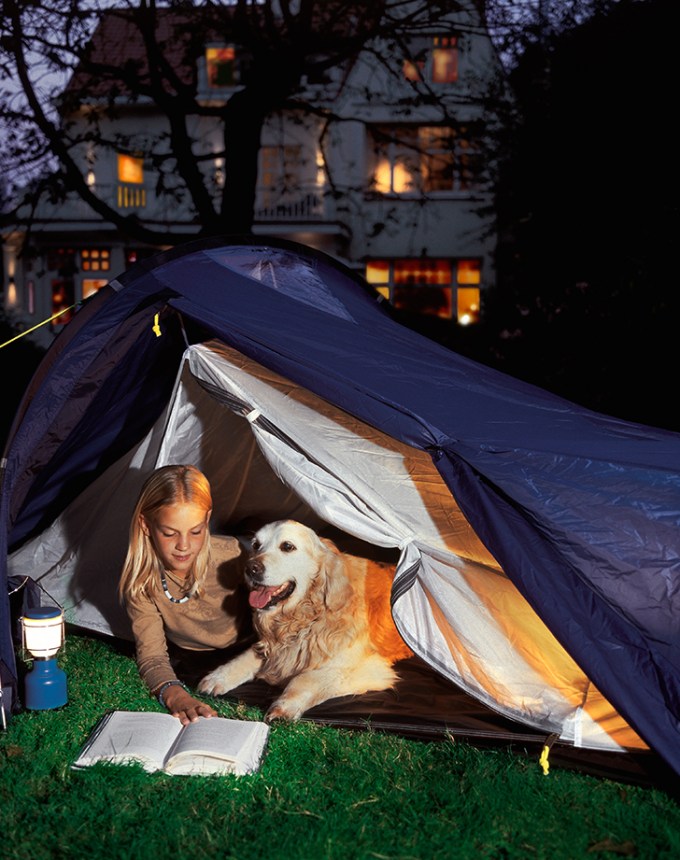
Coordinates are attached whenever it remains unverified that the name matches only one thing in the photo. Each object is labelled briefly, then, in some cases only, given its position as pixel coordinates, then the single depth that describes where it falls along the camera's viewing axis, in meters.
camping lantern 3.10
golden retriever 3.16
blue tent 2.69
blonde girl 3.21
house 17.23
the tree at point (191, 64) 8.53
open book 2.66
